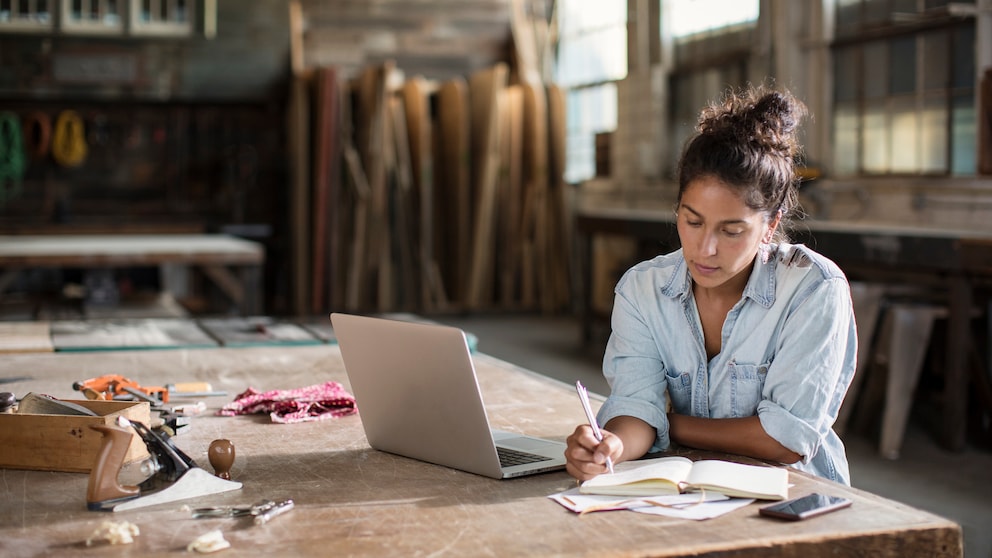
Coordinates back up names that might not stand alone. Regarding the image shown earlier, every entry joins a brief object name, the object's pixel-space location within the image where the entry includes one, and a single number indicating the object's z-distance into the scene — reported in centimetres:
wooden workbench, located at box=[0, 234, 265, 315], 593
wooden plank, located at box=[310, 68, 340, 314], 971
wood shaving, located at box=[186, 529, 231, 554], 149
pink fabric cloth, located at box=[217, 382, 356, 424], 241
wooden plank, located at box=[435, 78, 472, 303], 981
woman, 204
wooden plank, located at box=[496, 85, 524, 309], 995
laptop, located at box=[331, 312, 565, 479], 185
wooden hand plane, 170
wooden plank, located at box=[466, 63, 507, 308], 952
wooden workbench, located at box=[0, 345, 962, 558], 152
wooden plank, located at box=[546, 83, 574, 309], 991
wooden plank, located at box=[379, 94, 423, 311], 977
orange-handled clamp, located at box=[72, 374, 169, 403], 249
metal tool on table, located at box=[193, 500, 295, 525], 165
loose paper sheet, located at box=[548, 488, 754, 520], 167
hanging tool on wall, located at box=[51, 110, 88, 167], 976
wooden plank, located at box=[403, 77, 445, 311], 980
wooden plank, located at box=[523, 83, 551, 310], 987
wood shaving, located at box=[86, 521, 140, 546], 153
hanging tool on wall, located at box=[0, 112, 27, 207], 963
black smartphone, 164
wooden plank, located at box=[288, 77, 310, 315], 993
